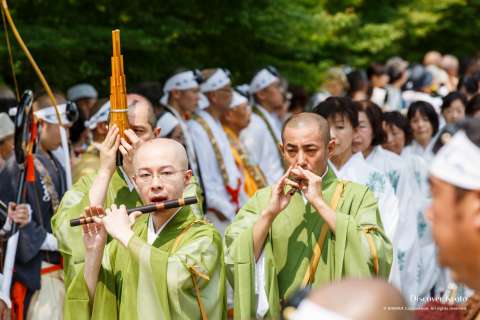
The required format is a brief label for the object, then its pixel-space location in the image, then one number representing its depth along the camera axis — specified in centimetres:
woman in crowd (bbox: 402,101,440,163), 1155
